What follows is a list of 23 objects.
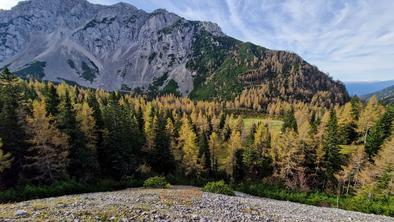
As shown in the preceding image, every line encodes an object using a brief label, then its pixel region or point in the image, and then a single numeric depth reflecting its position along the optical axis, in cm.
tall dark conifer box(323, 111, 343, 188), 6150
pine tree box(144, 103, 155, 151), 6735
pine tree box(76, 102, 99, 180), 4912
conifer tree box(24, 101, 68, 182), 4316
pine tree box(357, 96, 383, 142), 7331
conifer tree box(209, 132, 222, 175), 7531
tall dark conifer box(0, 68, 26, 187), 4350
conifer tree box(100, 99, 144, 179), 5631
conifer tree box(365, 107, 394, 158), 6575
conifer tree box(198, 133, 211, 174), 7275
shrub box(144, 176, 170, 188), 4238
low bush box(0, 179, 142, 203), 3347
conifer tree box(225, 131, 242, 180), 7291
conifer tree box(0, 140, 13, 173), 3905
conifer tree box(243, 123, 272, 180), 7131
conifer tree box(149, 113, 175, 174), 6762
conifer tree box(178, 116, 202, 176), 6688
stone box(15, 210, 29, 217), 1509
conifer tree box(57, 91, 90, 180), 4781
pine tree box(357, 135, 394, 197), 4722
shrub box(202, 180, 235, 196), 3988
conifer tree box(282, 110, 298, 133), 8714
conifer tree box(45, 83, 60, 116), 5156
